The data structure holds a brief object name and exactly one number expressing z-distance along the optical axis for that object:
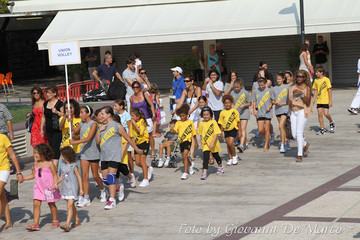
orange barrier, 23.97
